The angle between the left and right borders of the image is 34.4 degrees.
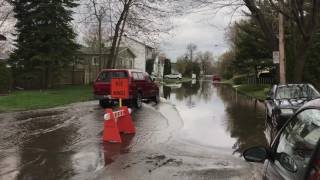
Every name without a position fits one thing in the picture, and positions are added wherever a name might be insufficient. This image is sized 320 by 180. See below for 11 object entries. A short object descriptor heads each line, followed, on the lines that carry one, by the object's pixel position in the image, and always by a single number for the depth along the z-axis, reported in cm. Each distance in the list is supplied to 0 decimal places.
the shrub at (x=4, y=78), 3381
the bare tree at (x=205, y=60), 16262
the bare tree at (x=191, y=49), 15805
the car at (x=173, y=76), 10986
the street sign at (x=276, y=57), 2422
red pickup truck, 2384
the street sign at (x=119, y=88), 1473
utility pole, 2405
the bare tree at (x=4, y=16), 4531
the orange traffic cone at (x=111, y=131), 1302
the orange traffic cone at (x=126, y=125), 1487
